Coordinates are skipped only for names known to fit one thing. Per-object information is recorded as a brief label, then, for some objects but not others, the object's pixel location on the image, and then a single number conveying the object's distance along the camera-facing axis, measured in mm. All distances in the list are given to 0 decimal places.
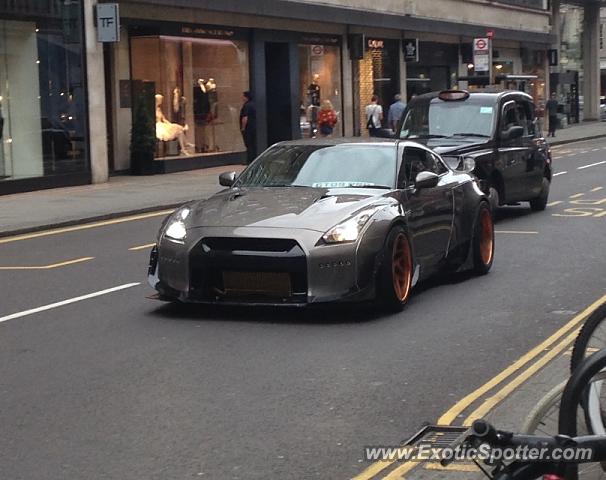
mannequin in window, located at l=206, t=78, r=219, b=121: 31172
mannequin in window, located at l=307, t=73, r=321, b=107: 36094
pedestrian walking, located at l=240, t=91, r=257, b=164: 29039
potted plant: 27141
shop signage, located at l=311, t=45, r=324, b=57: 36031
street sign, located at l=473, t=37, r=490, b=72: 36719
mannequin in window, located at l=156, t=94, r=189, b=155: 28875
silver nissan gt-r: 8836
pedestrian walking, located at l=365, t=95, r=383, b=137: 34031
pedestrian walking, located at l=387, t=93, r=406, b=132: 33188
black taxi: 16094
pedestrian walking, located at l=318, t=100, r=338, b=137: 35406
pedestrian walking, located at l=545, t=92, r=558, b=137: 47375
